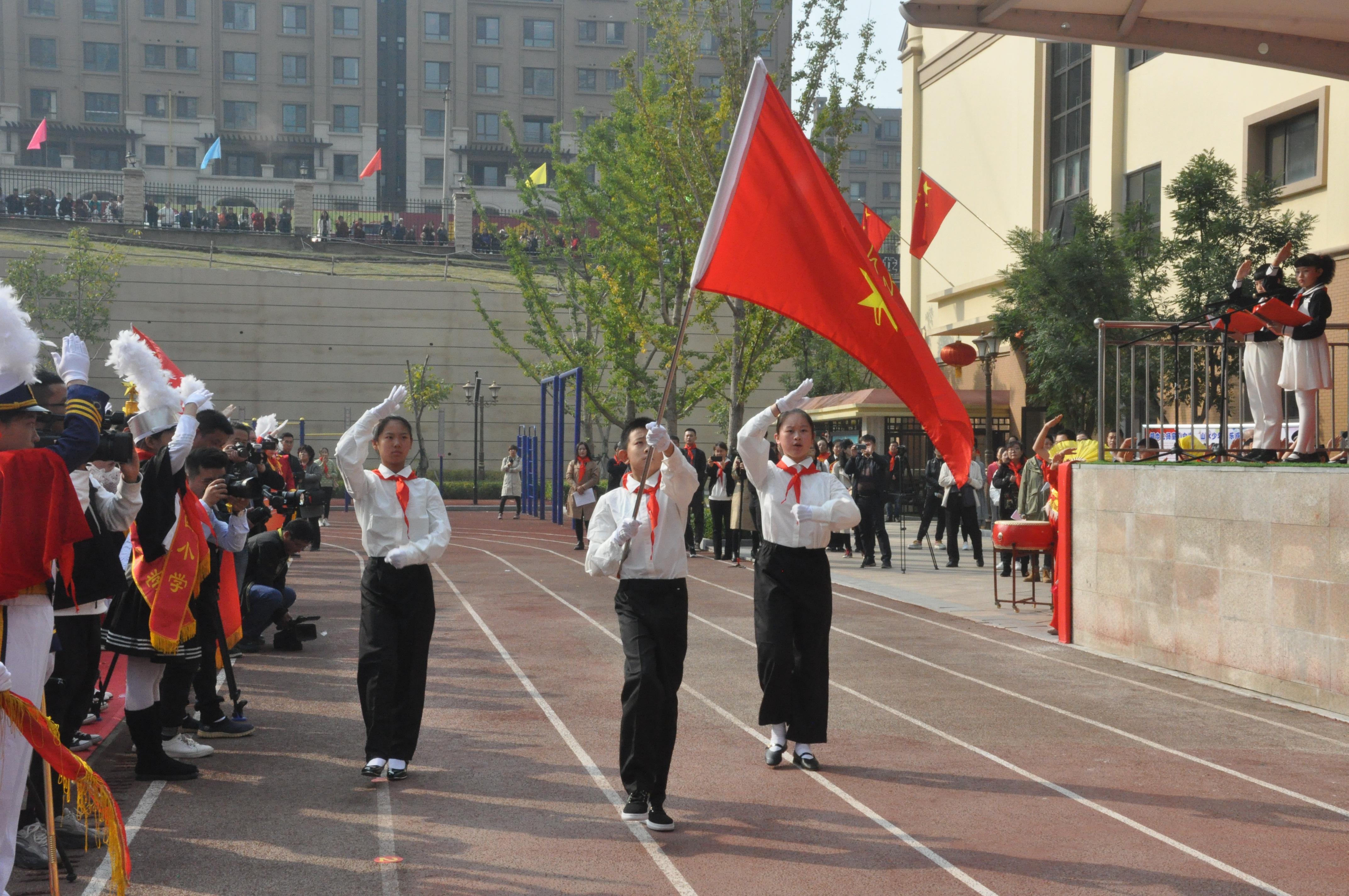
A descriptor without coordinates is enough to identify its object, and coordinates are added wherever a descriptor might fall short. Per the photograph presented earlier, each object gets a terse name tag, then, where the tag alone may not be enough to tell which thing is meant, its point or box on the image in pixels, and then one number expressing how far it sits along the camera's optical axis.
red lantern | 24.11
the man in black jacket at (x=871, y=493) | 17.98
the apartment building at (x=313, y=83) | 67.06
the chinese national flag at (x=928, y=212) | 21.08
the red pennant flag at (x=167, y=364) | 8.25
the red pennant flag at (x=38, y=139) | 51.78
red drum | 12.98
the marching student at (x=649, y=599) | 5.79
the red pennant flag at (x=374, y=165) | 54.22
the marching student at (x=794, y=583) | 6.85
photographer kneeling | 9.80
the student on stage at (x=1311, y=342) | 10.09
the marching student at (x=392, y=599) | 6.52
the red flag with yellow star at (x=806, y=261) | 6.34
